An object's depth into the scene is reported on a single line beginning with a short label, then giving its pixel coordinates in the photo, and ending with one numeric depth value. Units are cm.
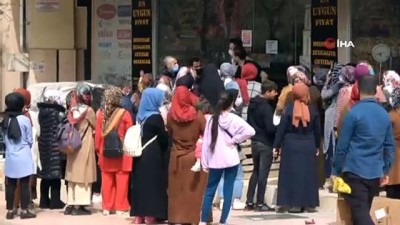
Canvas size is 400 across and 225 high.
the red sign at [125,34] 2111
